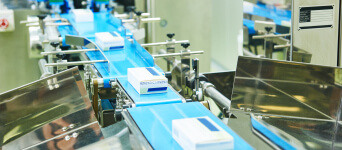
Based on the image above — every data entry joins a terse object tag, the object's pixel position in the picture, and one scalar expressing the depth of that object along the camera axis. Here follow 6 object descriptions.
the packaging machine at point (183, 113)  1.33
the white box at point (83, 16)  3.04
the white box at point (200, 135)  1.10
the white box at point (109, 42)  2.30
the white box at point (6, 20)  3.61
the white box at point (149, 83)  1.65
